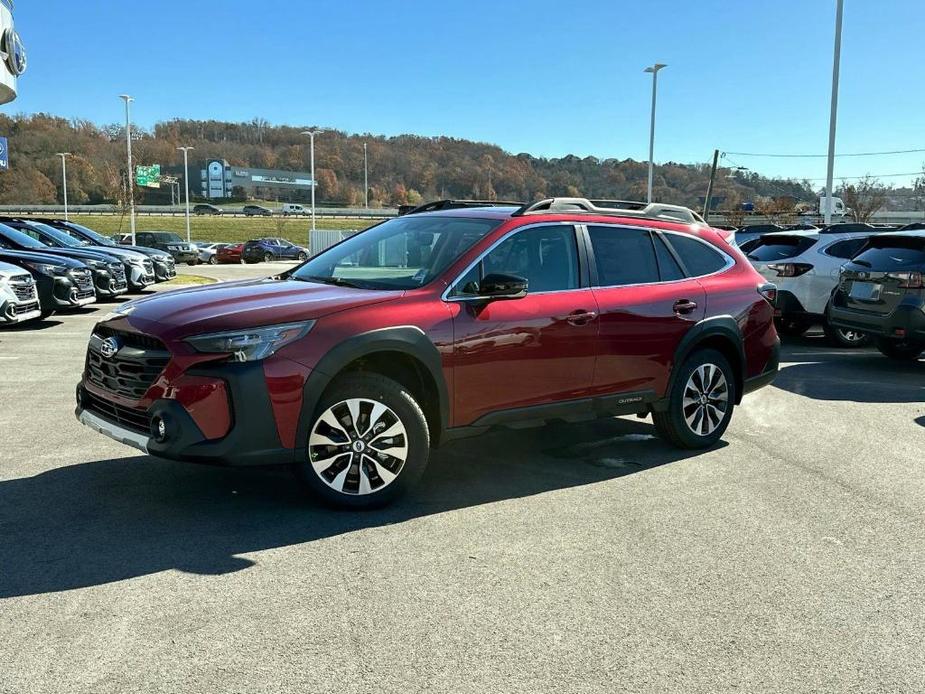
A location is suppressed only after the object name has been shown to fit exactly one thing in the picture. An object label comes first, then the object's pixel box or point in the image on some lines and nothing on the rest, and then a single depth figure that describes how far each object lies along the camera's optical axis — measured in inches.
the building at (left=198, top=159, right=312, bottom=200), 5556.1
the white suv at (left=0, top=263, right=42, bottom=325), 471.2
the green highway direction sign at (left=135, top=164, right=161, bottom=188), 2868.1
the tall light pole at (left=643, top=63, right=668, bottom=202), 1427.2
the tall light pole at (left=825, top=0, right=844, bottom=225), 981.8
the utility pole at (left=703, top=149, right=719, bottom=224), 2522.4
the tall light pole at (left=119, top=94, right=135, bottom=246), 1626.7
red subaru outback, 172.1
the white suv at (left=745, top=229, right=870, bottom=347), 486.3
